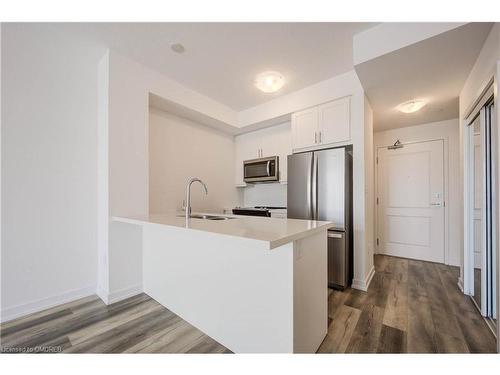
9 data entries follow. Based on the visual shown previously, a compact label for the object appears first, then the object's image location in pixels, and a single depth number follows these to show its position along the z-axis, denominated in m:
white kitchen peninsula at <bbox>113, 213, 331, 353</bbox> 1.23
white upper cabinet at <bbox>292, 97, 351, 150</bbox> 2.72
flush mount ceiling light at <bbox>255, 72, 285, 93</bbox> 2.63
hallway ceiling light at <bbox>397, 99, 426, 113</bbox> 2.70
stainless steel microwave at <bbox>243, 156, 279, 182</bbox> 3.59
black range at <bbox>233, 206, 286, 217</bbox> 3.46
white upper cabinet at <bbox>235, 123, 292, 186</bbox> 3.67
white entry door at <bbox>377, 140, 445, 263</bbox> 3.52
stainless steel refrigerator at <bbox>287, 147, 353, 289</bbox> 2.49
